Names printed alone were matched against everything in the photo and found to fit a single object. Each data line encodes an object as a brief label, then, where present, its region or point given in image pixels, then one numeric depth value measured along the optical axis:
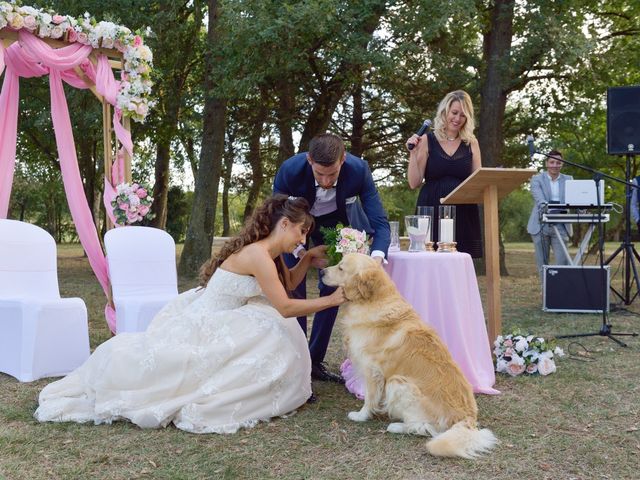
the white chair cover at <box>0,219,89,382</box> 5.40
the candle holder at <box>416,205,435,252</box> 5.00
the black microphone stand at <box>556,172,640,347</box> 6.39
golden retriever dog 3.61
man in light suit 9.93
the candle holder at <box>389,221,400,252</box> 4.92
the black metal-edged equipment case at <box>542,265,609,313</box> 8.91
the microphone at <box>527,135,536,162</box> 5.51
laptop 9.16
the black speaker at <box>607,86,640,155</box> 8.12
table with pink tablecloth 4.67
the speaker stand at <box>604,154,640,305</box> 7.67
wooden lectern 4.85
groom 4.63
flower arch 7.16
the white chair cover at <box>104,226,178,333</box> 6.49
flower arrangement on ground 5.39
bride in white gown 3.96
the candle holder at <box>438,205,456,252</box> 4.92
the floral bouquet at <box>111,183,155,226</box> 7.55
